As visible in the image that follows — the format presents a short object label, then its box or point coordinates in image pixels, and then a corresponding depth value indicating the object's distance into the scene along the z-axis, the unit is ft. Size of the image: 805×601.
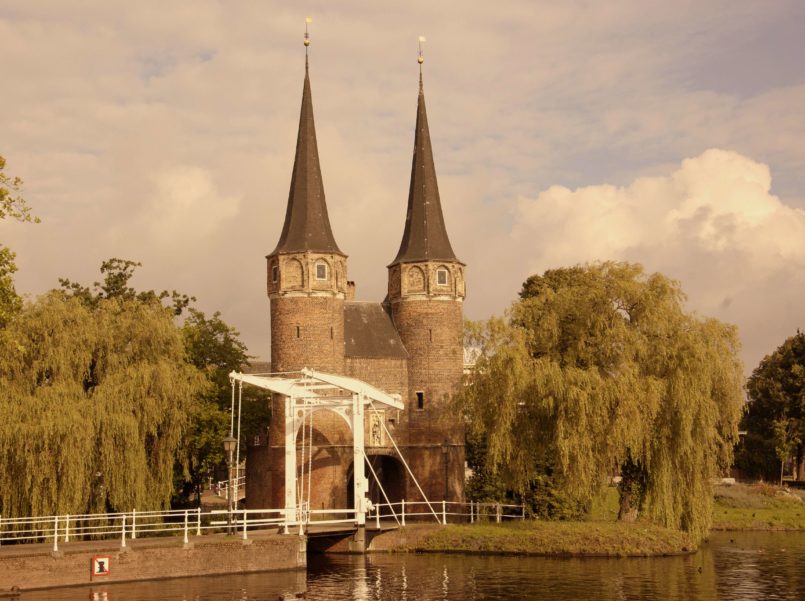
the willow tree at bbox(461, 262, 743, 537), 104.99
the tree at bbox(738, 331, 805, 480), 191.72
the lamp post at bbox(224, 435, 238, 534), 92.14
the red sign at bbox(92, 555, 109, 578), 83.66
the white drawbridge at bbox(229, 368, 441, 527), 110.01
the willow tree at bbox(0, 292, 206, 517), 95.71
